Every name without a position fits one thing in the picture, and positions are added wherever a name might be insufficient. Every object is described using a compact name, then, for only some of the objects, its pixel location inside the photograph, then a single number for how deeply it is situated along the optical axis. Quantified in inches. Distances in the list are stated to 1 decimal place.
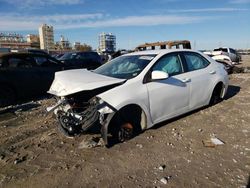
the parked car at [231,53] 703.6
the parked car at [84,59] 472.6
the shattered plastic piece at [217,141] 125.5
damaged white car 117.2
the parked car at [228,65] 356.5
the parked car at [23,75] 218.0
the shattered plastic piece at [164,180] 93.6
